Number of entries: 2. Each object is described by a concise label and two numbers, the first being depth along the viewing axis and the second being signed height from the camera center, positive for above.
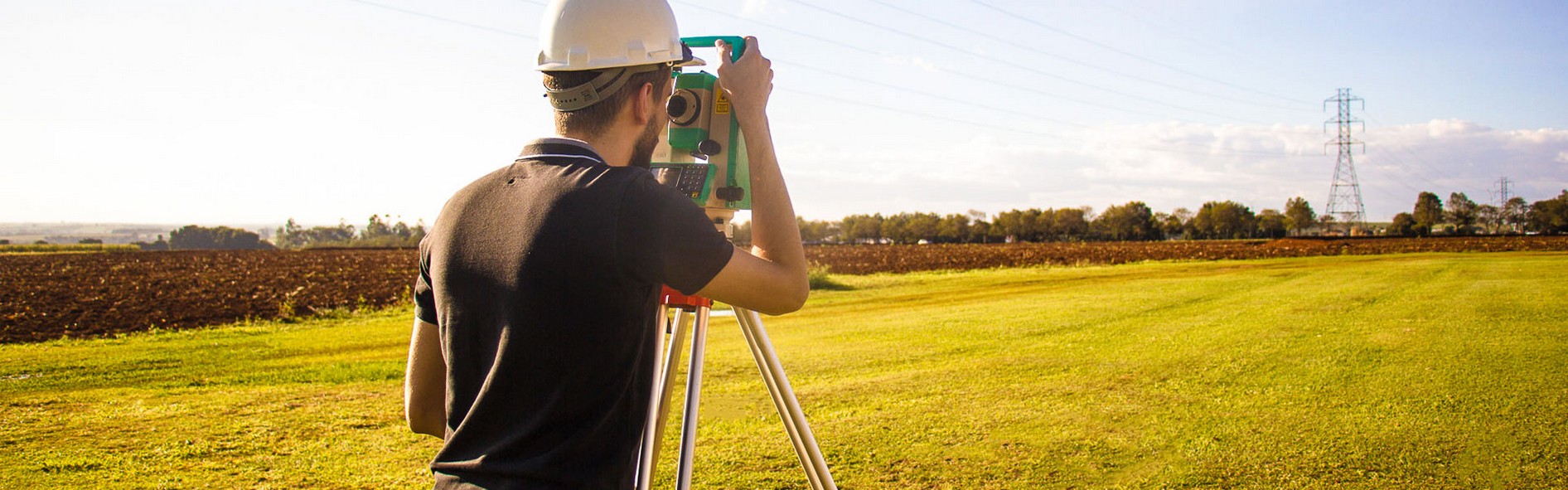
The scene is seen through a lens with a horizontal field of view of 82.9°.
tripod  2.29 -0.41
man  1.43 -0.07
